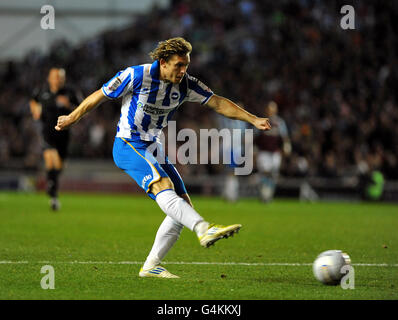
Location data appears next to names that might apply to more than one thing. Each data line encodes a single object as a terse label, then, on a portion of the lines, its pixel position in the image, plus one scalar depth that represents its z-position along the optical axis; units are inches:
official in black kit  1119.0
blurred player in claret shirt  1503.4
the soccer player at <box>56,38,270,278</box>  490.6
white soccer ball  481.4
